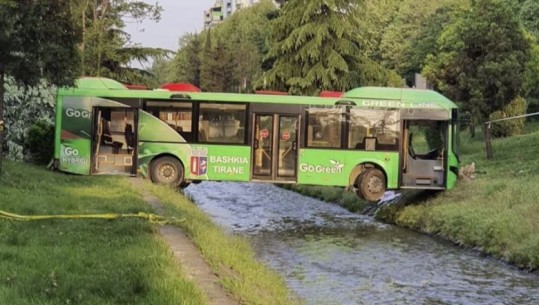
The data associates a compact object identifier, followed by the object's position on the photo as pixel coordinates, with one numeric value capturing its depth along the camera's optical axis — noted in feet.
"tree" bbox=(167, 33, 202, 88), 339.77
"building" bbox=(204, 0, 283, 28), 629.02
